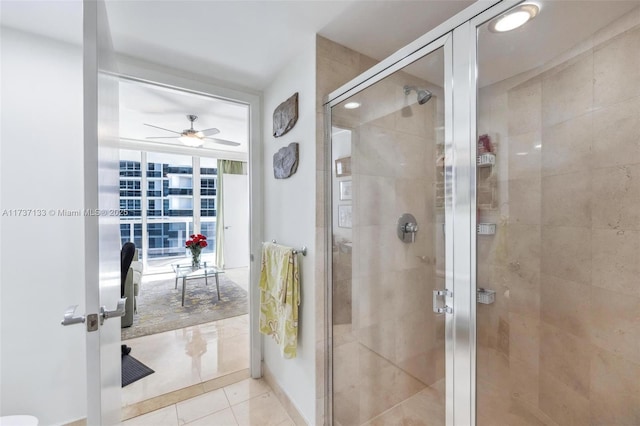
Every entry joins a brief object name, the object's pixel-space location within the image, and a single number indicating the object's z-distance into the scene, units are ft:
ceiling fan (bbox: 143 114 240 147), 11.35
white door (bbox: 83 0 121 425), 2.86
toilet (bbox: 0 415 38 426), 3.70
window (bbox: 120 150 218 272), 16.38
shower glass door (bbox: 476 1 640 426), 3.19
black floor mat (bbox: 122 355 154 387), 6.78
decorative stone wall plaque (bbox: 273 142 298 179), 5.60
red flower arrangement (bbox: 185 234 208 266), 12.89
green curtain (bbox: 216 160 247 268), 18.29
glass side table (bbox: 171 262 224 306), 12.30
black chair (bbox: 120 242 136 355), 7.39
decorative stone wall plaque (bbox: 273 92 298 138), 5.59
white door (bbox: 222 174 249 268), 18.56
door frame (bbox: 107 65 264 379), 6.95
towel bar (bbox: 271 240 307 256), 5.41
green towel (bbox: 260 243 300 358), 5.40
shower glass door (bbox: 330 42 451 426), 4.42
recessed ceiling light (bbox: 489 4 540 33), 2.80
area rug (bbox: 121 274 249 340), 9.87
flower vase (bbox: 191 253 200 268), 12.98
